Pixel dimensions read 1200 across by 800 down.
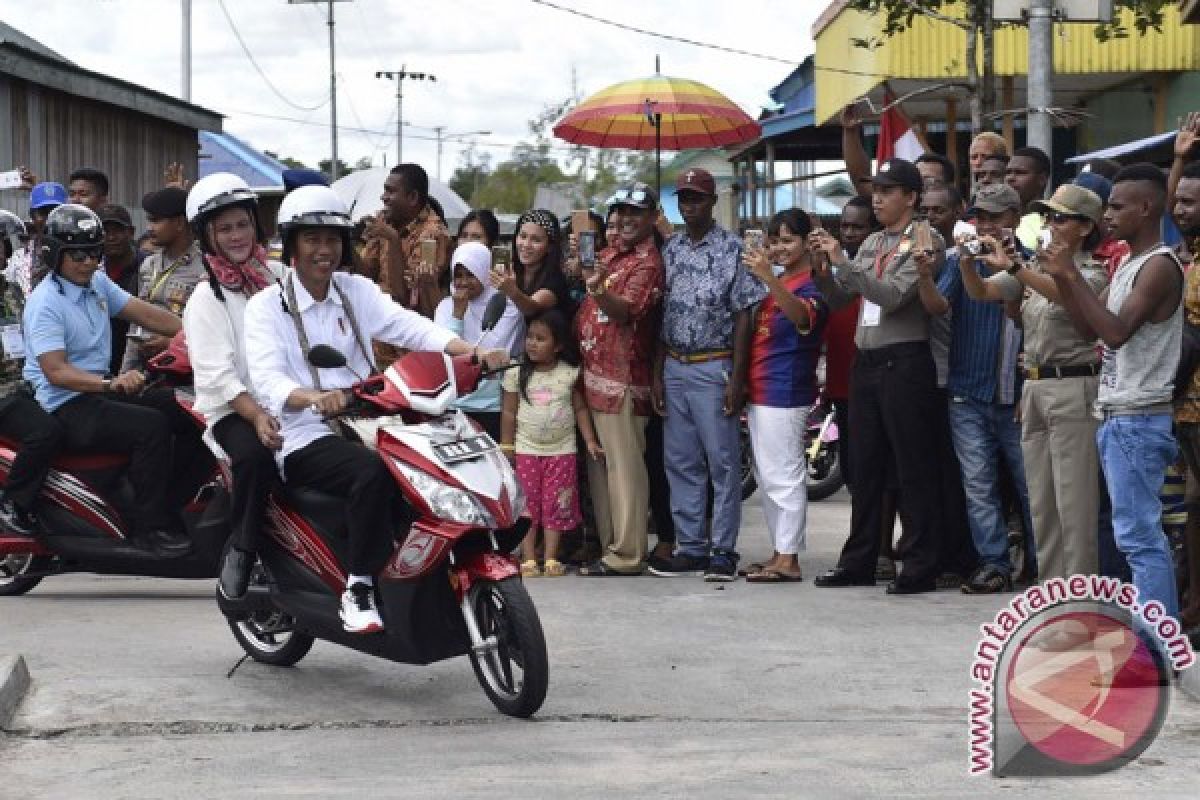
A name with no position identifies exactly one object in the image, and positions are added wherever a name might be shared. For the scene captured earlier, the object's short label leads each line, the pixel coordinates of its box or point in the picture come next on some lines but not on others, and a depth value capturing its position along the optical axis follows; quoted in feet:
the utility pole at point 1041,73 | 43.19
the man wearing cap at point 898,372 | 32.96
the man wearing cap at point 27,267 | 39.55
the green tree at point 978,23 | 62.08
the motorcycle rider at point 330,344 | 23.82
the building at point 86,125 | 61.82
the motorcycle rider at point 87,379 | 32.17
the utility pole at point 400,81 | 299.38
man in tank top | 24.88
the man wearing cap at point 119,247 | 40.16
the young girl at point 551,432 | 36.88
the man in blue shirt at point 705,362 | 35.47
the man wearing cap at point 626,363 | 35.96
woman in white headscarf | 37.22
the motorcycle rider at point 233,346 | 25.30
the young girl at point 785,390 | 35.04
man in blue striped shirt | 32.63
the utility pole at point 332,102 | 214.69
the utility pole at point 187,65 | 133.08
